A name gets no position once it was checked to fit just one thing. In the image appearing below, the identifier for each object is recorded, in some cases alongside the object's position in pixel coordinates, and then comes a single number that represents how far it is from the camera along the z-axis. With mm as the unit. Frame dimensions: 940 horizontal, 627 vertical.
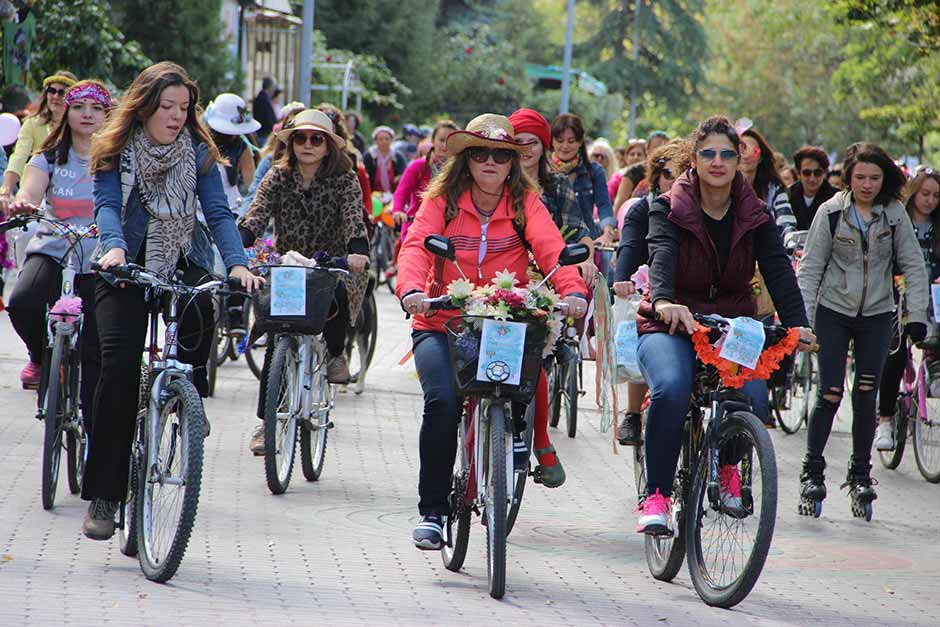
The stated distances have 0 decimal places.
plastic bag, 15461
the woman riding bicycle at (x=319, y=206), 18719
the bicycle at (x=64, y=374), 14945
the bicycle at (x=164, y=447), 12242
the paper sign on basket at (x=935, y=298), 20203
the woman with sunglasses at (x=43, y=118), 21609
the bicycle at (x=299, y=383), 16250
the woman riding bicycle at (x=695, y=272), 13094
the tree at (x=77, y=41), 46750
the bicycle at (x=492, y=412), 12477
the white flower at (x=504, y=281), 12695
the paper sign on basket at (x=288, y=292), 16094
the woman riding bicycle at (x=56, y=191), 16625
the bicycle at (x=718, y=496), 12328
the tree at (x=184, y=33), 54469
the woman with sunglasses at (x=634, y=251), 15133
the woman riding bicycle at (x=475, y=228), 13328
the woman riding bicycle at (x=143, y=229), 13023
